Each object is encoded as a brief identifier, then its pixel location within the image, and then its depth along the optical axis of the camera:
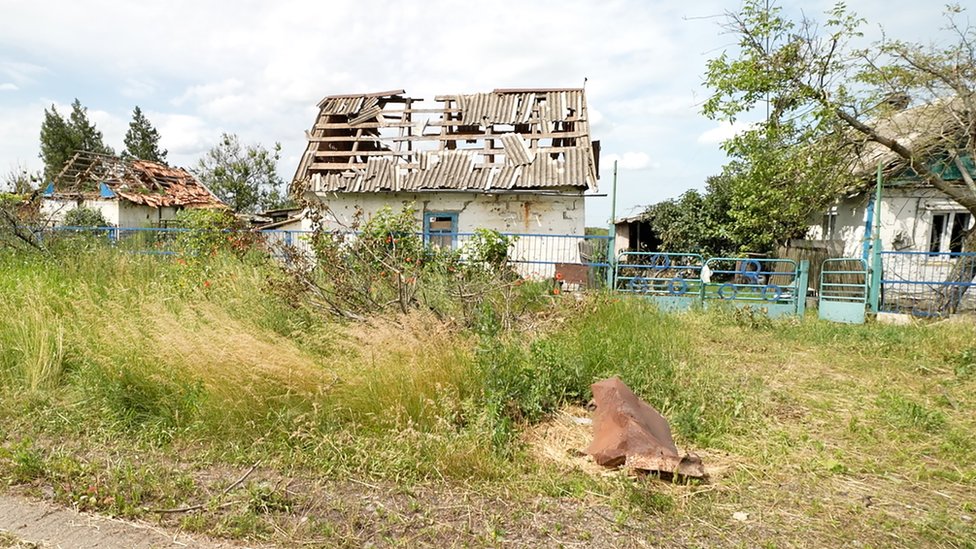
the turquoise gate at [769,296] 9.18
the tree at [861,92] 9.29
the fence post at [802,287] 9.11
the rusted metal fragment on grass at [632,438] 3.19
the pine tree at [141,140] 41.94
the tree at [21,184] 10.06
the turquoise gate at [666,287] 9.28
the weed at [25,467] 3.21
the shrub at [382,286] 5.41
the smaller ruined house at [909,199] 10.27
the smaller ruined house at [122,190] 21.64
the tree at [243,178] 31.00
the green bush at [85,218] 18.29
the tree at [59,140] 35.31
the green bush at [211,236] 7.55
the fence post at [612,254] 9.88
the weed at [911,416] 4.10
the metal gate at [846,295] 8.77
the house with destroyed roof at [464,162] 13.03
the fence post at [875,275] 8.93
